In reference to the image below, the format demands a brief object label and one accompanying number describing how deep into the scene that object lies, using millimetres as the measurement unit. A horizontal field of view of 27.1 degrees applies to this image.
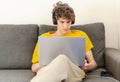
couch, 2312
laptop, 1838
